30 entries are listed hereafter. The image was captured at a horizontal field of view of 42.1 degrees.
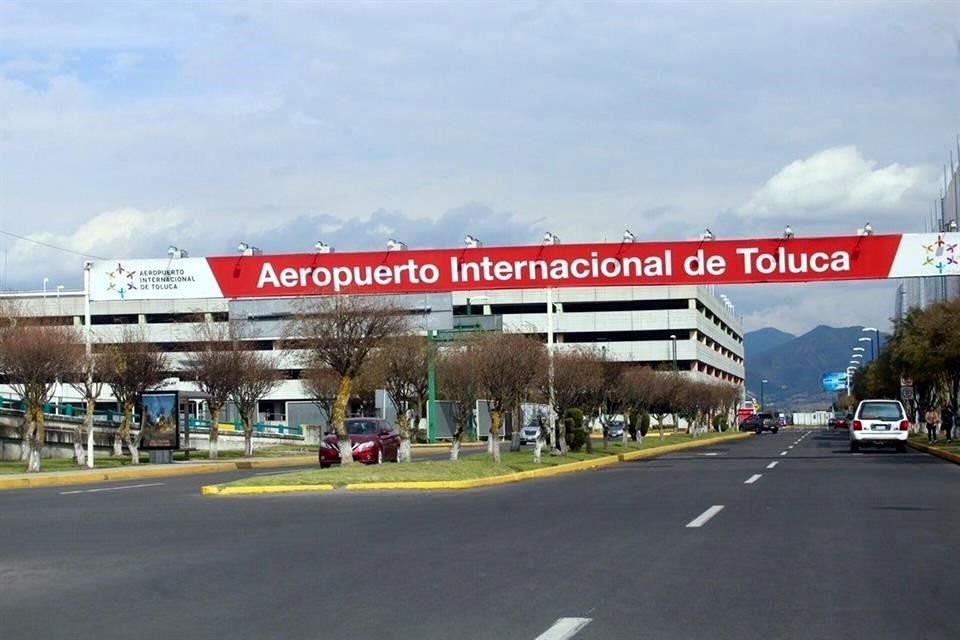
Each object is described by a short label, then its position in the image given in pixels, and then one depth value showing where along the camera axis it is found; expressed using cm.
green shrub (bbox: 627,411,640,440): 5801
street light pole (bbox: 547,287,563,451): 3762
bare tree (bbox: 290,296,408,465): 3347
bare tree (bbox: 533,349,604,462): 4238
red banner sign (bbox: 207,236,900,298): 3184
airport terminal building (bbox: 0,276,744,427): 5847
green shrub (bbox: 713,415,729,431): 9519
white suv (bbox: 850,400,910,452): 4369
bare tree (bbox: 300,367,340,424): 5875
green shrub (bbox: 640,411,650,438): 6137
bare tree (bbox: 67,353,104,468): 4122
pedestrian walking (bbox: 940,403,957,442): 5138
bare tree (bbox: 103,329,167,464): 4425
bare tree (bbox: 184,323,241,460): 4975
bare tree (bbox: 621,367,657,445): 5622
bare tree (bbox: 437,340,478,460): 4147
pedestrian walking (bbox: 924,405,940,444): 5047
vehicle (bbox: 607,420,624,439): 7640
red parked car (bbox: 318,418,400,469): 3675
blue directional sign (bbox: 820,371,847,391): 19312
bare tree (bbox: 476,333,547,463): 3678
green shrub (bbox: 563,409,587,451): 4281
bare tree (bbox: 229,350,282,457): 5112
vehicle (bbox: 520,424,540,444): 6612
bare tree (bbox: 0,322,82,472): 3903
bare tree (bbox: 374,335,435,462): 4631
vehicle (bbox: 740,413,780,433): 9681
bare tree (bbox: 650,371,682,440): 6262
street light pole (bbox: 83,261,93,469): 3798
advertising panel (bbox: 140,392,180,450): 4234
